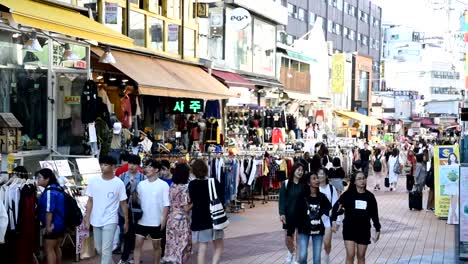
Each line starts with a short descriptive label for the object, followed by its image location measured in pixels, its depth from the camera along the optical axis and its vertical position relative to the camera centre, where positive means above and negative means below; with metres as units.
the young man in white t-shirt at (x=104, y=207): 8.88 -1.13
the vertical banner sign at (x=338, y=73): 42.97 +3.33
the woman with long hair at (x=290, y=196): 9.59 -1.03
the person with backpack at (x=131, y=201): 9.77 -1.15
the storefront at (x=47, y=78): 12.23 +0.87
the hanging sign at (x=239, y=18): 23.45 +3.70
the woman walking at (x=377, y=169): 25.13 -1.67
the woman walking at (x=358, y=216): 9.02 -1.23
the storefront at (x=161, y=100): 15.74 +0.63
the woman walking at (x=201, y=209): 9.56 -1.22
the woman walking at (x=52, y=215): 9.10 -1.27
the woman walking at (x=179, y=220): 9.87 -1.45
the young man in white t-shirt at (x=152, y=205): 9.56 -1.17
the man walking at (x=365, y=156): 27.22 -1.27
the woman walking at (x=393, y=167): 25.59 -1.60
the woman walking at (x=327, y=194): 10.12 -1.07
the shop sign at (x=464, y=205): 11.71 -1.37
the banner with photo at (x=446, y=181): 14.94 -1.25
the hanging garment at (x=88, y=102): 13.54 +0.40
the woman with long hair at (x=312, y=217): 9.34 -1.29
